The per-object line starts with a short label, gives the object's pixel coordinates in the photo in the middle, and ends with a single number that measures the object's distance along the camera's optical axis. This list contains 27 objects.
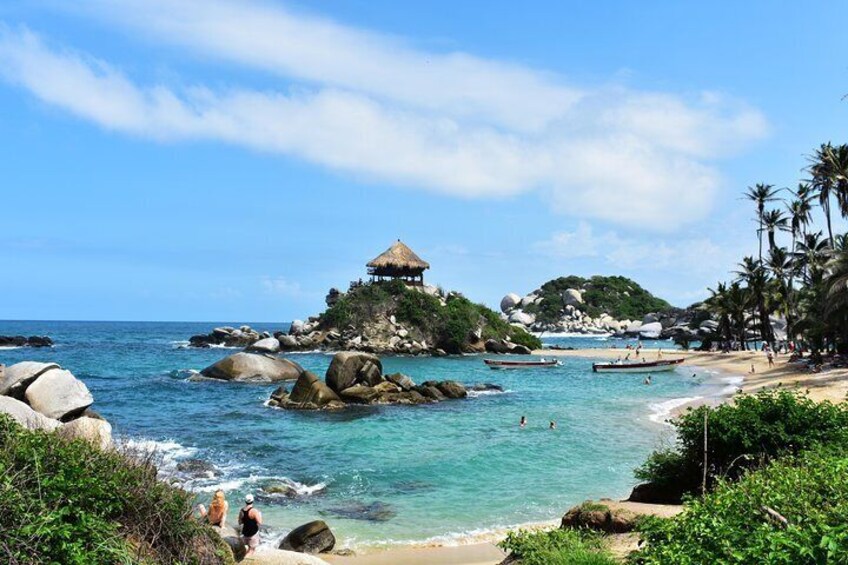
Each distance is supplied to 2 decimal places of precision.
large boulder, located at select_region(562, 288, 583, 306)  161.50
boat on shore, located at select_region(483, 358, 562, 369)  64.06
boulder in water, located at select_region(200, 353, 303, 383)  47.75
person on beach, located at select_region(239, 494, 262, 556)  12.75
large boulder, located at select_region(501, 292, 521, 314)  170.56
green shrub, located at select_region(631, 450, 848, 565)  5.62
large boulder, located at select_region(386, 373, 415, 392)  40.19
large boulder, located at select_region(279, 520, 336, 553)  14.23
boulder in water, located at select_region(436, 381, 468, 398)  41.31
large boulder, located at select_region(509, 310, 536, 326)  153.25
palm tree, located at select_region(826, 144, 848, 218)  51.53
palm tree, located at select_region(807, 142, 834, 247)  54.88
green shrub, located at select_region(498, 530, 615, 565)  9.30
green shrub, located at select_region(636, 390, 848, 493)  12.32
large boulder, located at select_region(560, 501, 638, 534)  11.56
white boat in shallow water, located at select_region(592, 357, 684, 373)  59.12
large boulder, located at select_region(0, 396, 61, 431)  15.62
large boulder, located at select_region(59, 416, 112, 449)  16.22
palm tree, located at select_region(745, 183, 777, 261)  77.19
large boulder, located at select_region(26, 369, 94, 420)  20.83
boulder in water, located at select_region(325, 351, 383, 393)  38.28
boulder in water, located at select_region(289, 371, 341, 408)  35.84
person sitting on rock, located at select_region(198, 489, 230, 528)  13.41
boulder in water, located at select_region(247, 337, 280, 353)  80.43
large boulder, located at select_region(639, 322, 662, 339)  129.62
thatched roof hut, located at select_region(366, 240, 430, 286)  85.00
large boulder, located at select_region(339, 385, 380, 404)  37.41
